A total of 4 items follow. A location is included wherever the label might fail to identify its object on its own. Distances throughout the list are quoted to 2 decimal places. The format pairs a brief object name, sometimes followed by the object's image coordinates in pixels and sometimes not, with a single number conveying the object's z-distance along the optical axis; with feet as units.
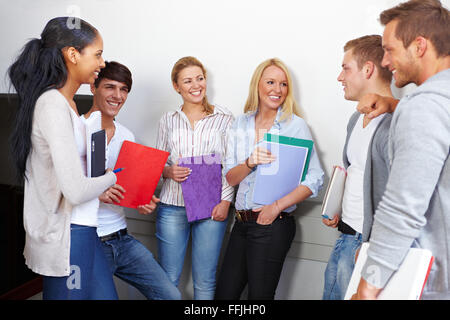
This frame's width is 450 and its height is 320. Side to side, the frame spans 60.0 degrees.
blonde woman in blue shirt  5.49
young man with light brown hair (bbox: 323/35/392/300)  4.31
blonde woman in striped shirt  6.09
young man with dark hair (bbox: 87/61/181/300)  5.21
